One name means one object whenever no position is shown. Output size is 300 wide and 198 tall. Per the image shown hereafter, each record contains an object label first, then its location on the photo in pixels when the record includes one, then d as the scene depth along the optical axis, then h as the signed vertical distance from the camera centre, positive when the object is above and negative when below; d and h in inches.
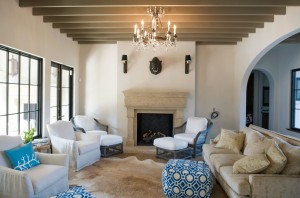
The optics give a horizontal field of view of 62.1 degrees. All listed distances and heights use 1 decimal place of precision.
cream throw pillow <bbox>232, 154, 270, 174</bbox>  113.7 -31.7
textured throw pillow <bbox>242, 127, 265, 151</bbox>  152.4 -25.0
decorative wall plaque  246.9 +30.5
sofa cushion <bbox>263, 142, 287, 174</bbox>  110.4 -28.2
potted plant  154.5 -26.0
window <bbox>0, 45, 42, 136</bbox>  152.7 +2.2
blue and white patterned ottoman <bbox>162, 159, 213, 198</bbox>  124.6 -42.9
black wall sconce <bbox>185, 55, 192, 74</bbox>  243.8 +34.8
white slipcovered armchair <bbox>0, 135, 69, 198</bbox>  108.7 -37.9
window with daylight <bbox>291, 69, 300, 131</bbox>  264.4 -2.9
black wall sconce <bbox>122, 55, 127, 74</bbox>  247.9 +33.5
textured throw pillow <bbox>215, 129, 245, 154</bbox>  167.4 -30.3
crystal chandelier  153.1 +38.2
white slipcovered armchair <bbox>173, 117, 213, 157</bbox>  212.8 -32.6
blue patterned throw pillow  121.0 -31.2
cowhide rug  136.5 -52.4
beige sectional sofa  106.3 -38.1
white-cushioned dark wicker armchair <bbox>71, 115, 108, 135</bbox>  232.1 -26.8
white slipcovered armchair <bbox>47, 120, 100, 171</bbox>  171.5 -35.4
